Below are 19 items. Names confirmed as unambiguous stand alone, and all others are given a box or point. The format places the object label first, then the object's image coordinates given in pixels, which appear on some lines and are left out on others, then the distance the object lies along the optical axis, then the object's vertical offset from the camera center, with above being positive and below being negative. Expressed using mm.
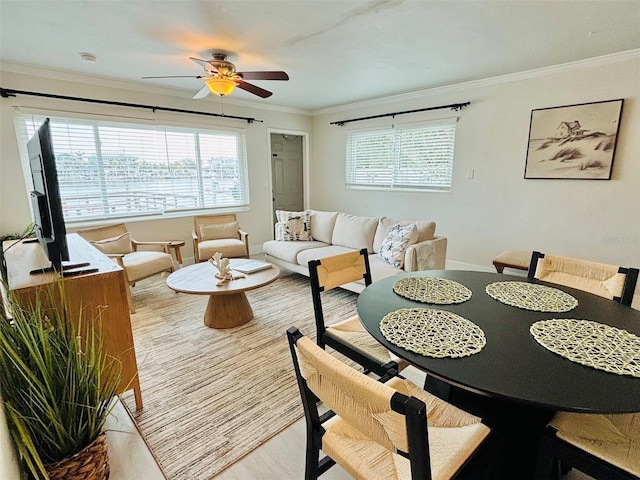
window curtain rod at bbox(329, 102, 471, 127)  4152 +1061
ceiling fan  2820 +965
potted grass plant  1127 -771
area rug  1643 -1289
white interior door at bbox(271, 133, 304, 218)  5961 +262
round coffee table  2686 -853
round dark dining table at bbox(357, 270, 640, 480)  872 -558
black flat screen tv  1553 -87
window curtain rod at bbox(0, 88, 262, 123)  3295 +1000
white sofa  3135 -695
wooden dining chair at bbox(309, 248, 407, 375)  1480 -760
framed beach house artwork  3234 +464
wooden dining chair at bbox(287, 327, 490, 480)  708 -669
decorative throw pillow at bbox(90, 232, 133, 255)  3533 -651
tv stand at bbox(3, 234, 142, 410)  1558 -548
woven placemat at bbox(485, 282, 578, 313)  1417 -525
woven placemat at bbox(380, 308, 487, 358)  1086 -545
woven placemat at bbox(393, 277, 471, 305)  1504 -524
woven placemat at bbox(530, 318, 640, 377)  991 -542
